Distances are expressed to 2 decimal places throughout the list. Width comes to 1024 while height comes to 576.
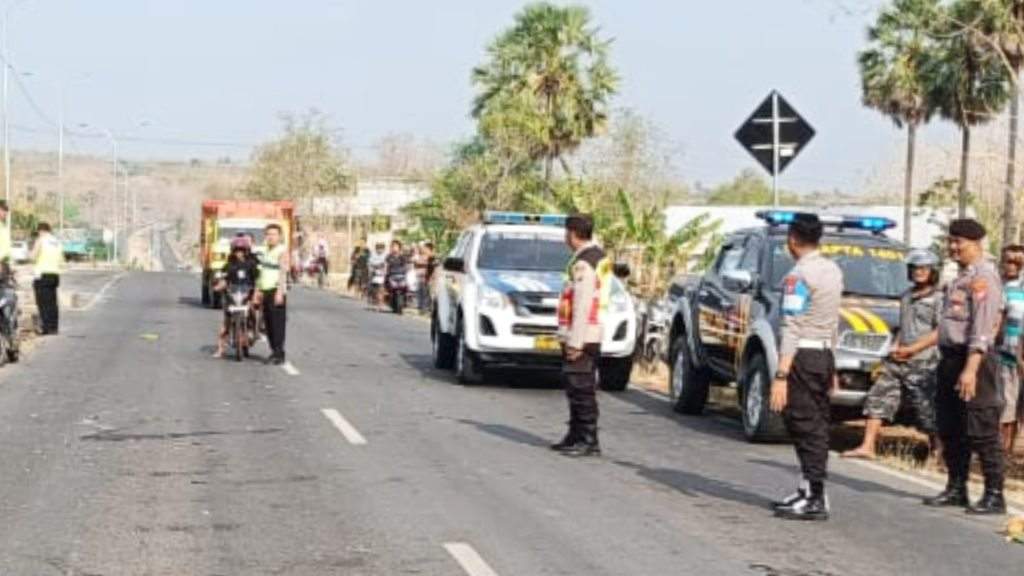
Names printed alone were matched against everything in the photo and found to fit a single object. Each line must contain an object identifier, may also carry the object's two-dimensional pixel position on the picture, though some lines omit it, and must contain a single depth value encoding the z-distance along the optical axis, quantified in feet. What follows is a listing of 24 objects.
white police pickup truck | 57.62
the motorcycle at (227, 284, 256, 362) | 68.49
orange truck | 115.24
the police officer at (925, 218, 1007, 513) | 33.19
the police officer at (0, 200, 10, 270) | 64.64
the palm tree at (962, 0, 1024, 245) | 46.62
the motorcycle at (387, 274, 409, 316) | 117.39
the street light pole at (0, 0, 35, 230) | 182.19
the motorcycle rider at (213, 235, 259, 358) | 68.69
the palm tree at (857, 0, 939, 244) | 142.31
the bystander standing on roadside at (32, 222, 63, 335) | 77.46
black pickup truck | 43.34
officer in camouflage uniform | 41.34
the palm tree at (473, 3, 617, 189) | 143.74
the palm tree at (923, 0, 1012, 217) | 109.50
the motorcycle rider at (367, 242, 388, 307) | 125.90
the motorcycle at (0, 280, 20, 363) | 64.03
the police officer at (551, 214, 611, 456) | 40.75
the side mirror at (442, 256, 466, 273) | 61.72
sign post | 55.31
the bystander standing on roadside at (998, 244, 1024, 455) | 38.01
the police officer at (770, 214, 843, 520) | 32.60
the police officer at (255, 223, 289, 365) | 65.72
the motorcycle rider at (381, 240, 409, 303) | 116.78
